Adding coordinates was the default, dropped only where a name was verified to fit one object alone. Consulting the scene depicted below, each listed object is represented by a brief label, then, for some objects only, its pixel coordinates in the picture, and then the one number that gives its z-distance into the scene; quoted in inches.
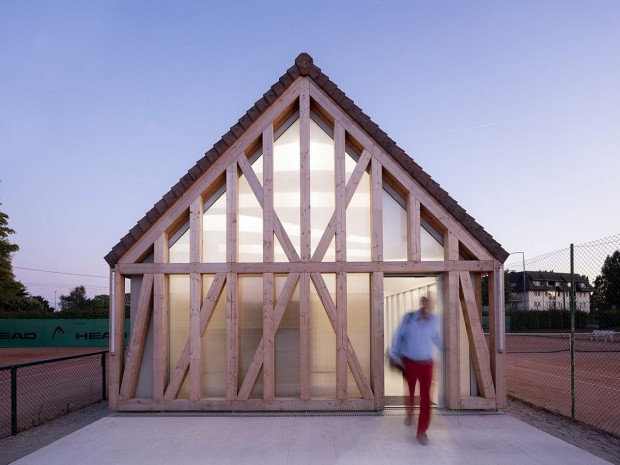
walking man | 251.4
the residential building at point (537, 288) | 3096.5
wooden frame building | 313.7
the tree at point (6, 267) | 1519.4
